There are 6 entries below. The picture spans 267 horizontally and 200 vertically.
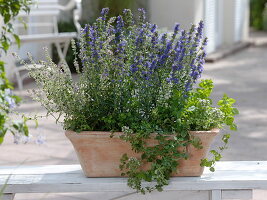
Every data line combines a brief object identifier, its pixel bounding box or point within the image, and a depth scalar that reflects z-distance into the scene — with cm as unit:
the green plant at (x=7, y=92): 274
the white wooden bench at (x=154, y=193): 340
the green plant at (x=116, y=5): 1075
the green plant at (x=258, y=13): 2097
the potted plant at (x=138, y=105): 339
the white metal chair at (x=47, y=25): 818
